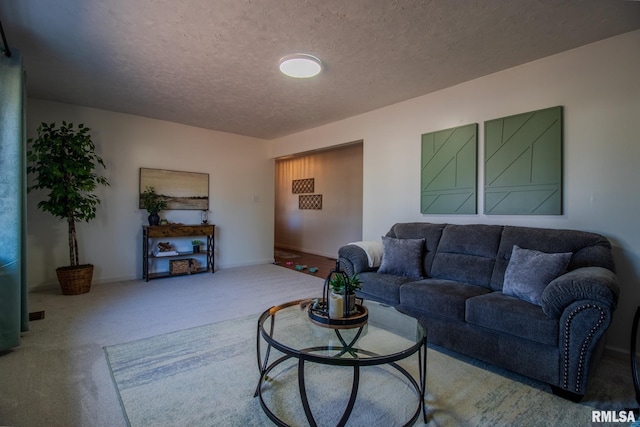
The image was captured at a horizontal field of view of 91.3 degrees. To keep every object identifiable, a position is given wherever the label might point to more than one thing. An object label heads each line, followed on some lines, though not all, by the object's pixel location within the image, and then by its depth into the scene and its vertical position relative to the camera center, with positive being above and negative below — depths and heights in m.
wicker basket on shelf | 4.91 -0.91
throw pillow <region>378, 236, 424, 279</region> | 3.01 -0.49
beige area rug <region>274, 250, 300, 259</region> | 7.04 -1.09
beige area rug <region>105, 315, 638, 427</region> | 1.65 -1.10
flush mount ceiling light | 2.76 +1.30
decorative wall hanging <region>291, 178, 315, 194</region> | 7.65 +0.58
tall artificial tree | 3.63 +0.43
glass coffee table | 1.72 -0.95
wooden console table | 4.62 -0.52
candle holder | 1.78 -0.61
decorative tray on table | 1.77 -0.64
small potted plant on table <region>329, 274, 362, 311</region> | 1.83 -0.46
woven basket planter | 3.77 -0.86
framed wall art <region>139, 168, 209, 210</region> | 4.86 +0.36
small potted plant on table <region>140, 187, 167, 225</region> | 4.70 +0.07
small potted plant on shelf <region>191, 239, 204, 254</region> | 5.19 -0.61
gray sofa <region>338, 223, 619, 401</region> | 1.78 -0.61
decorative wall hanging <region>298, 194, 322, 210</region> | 7.45 +0.18
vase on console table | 4.69 -0.16
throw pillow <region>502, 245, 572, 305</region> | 2.15 -0.46
